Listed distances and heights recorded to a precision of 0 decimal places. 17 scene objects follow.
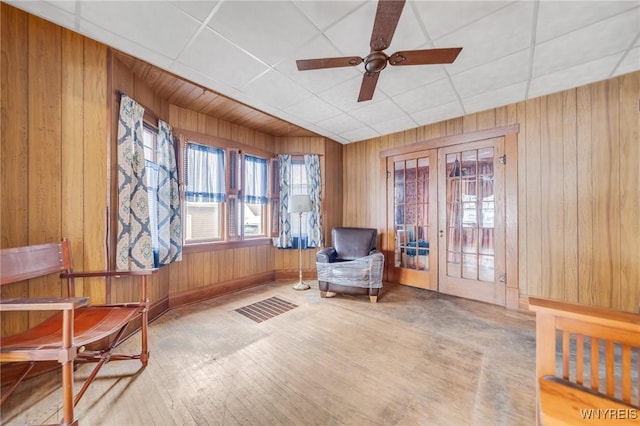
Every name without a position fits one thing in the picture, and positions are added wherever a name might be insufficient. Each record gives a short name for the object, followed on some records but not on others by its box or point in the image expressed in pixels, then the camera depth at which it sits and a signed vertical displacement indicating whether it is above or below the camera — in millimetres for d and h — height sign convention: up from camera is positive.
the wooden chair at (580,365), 894 -691
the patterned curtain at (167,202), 2824 +152
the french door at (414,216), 3748 -53
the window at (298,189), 4328 +457
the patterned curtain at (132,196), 2266 +192
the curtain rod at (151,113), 2662 +1191
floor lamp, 3791 +140
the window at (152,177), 2735 +447
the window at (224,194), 3381 +310
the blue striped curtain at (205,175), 3334 +586
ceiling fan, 1505 +1177
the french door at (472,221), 3176 -119
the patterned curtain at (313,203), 4309 +195
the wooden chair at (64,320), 1244 -715
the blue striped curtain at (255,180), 3998 +588
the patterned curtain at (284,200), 4215 +250
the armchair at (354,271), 3250 -809
